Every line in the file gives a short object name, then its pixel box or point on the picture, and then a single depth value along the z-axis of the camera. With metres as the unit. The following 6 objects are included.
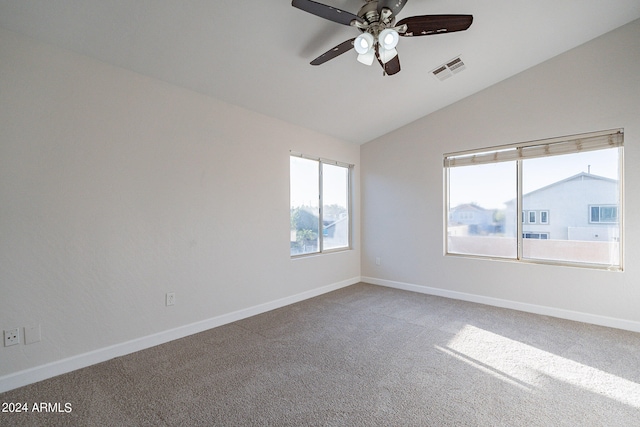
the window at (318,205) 4.04
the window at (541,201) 3.15
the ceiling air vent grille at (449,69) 3.12
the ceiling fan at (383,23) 1.89
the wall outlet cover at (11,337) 1.98
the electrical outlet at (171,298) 2.76
